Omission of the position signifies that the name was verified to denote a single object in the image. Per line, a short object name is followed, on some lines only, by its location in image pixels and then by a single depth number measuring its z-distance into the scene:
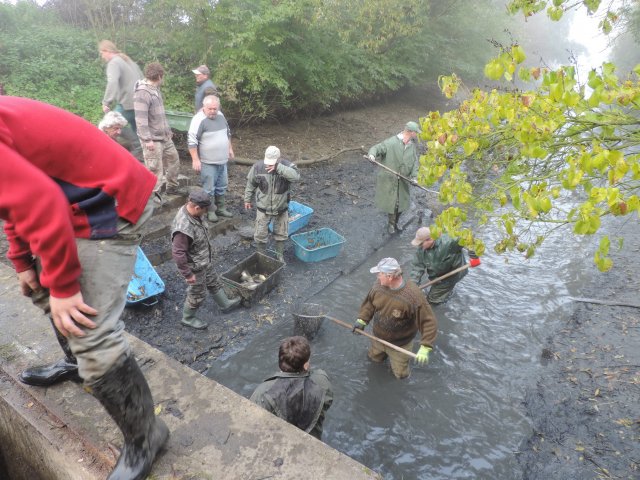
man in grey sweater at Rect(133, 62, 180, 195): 5.90
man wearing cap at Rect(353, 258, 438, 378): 4.35
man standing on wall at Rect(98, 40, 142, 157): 6.27
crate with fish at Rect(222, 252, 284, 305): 5.65
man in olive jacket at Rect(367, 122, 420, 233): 7.61
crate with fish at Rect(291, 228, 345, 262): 6.83
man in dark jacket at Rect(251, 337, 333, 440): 3.09
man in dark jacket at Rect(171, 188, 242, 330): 4.54
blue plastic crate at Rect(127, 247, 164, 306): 5.18
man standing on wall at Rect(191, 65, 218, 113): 7.40
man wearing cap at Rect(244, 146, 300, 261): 5.94
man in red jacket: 1.47
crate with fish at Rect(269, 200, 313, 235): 7.39
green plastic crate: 8.27
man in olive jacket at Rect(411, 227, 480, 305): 5.60
